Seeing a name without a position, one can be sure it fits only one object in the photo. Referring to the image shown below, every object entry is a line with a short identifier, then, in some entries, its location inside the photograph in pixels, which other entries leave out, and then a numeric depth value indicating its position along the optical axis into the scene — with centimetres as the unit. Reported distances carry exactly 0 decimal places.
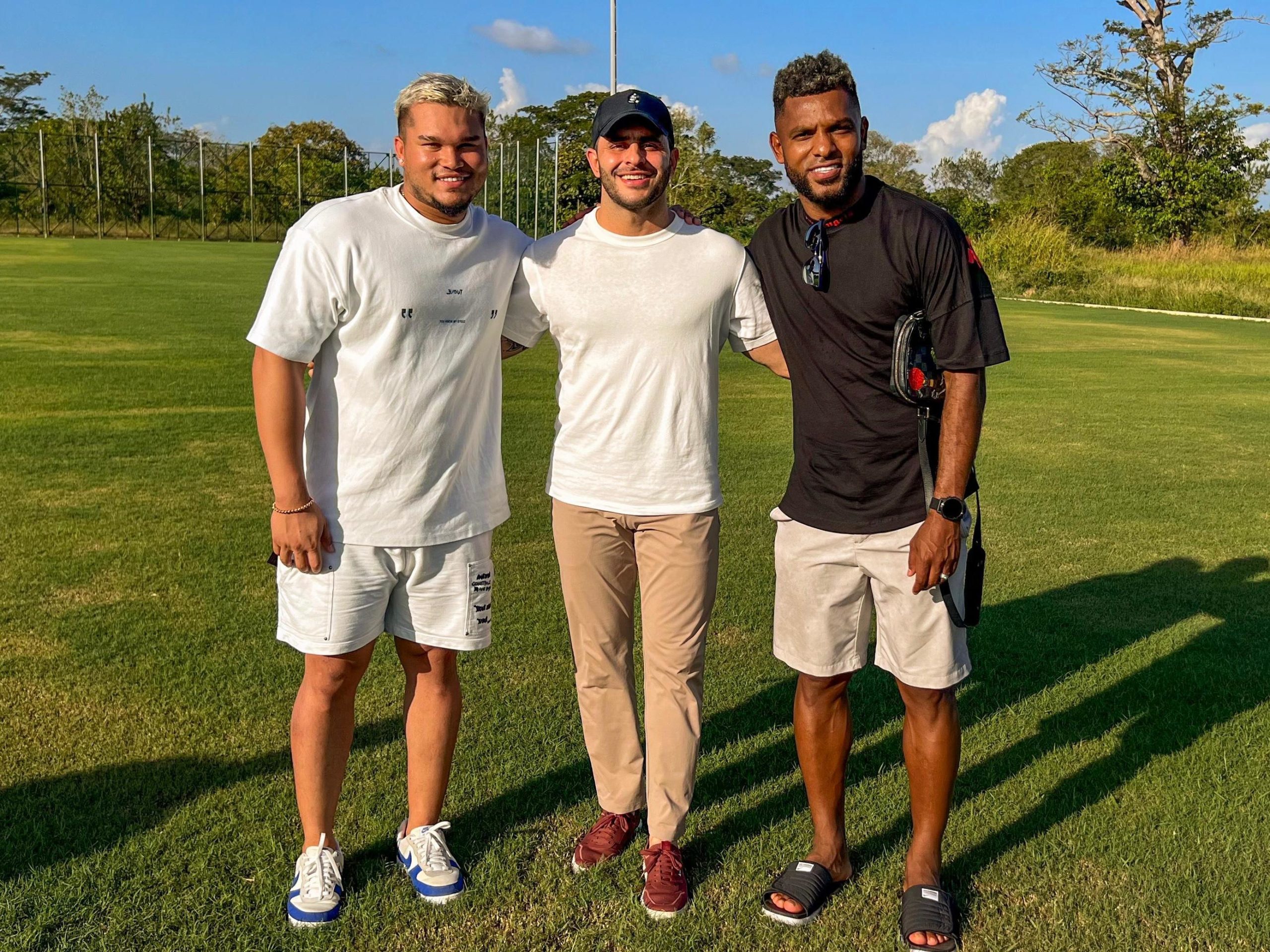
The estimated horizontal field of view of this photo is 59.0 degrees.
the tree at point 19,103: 6694
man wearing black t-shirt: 280
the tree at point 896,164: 6562
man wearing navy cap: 299
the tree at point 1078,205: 4200
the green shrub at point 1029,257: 3291
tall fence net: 5066
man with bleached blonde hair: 276
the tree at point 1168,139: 3969
